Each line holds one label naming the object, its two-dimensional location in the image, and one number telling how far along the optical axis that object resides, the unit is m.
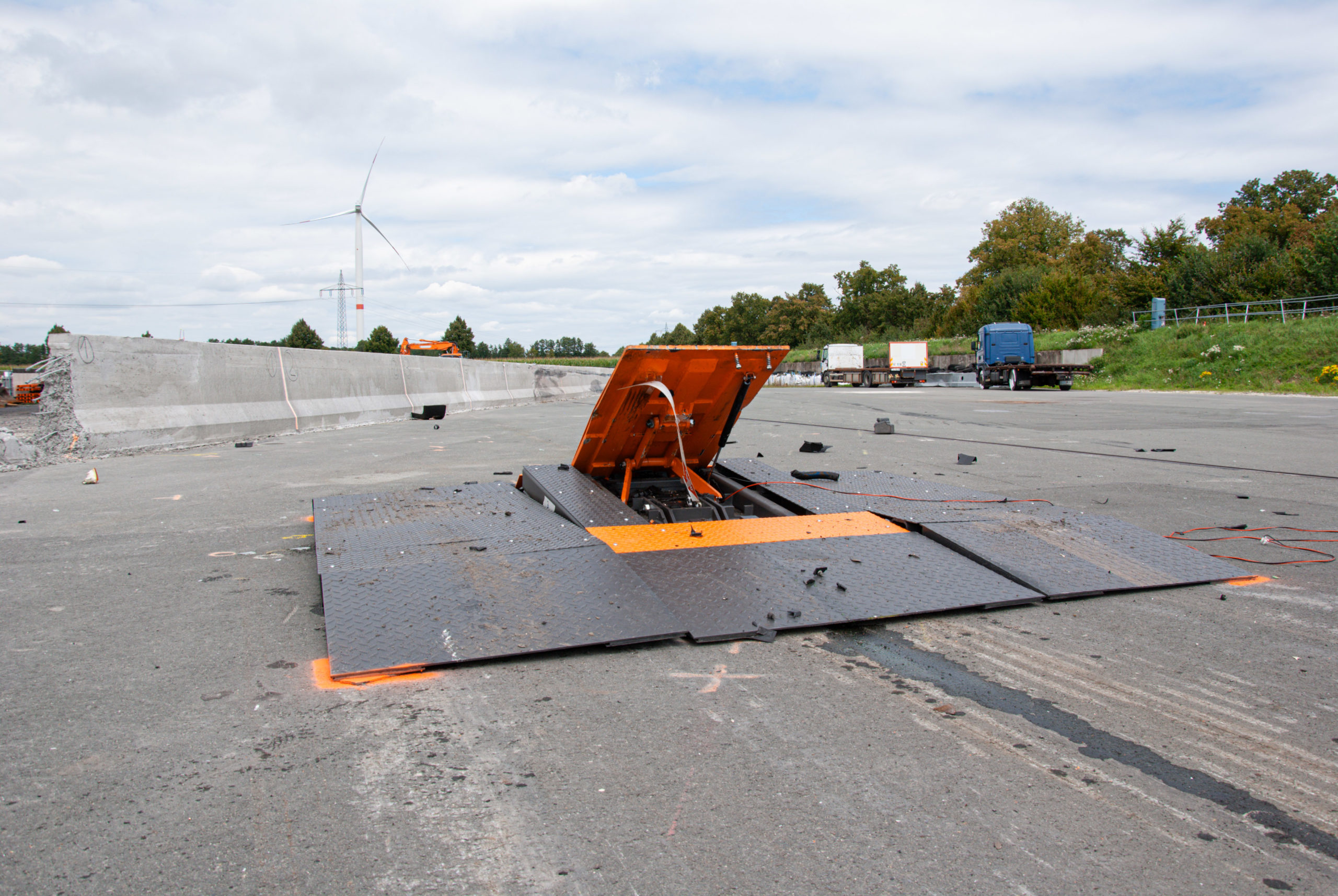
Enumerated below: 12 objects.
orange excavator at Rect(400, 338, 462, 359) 44.16
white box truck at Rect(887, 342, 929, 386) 46.84
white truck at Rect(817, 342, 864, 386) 50.72
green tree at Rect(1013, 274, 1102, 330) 56.56
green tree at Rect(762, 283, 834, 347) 97.50
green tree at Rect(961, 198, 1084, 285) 80.31
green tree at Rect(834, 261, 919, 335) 87.56
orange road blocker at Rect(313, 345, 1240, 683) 3.54
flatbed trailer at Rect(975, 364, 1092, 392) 33.66
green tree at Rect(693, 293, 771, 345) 102.50
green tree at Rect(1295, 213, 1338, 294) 40.81
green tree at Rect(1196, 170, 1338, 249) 61.78
